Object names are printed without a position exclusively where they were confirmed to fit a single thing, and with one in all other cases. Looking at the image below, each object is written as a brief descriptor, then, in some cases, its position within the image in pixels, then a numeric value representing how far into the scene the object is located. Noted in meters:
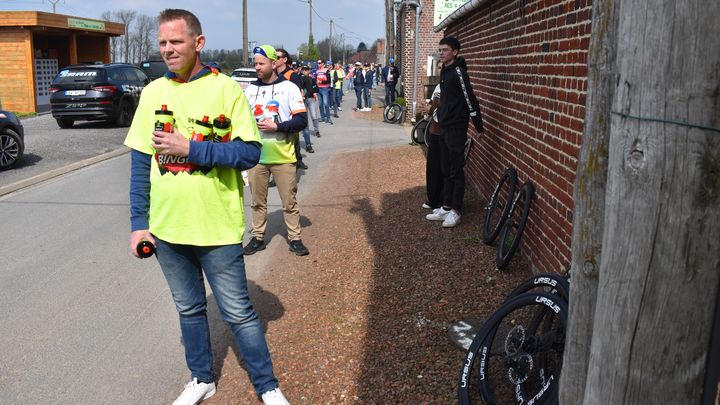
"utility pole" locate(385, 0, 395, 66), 28.56
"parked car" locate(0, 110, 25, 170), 11.12
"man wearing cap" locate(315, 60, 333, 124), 20.11
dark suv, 17.55
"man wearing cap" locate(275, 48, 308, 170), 7.10
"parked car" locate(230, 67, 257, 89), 22.31
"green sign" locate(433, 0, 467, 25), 18.64
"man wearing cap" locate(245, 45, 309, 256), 6.10
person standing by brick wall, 6.89
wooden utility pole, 1.39
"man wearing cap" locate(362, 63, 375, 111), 26.59
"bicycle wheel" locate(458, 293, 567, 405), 3.07
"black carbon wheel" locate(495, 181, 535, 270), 5.24
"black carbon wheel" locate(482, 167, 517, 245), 5.87
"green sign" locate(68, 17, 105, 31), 27.43
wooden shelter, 24.73
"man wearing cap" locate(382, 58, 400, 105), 23.58
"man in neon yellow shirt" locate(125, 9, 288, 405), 3.14
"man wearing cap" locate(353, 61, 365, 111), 25.72
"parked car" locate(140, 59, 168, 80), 29.12
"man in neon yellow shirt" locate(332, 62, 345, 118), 24.63
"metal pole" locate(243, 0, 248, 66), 35.43
